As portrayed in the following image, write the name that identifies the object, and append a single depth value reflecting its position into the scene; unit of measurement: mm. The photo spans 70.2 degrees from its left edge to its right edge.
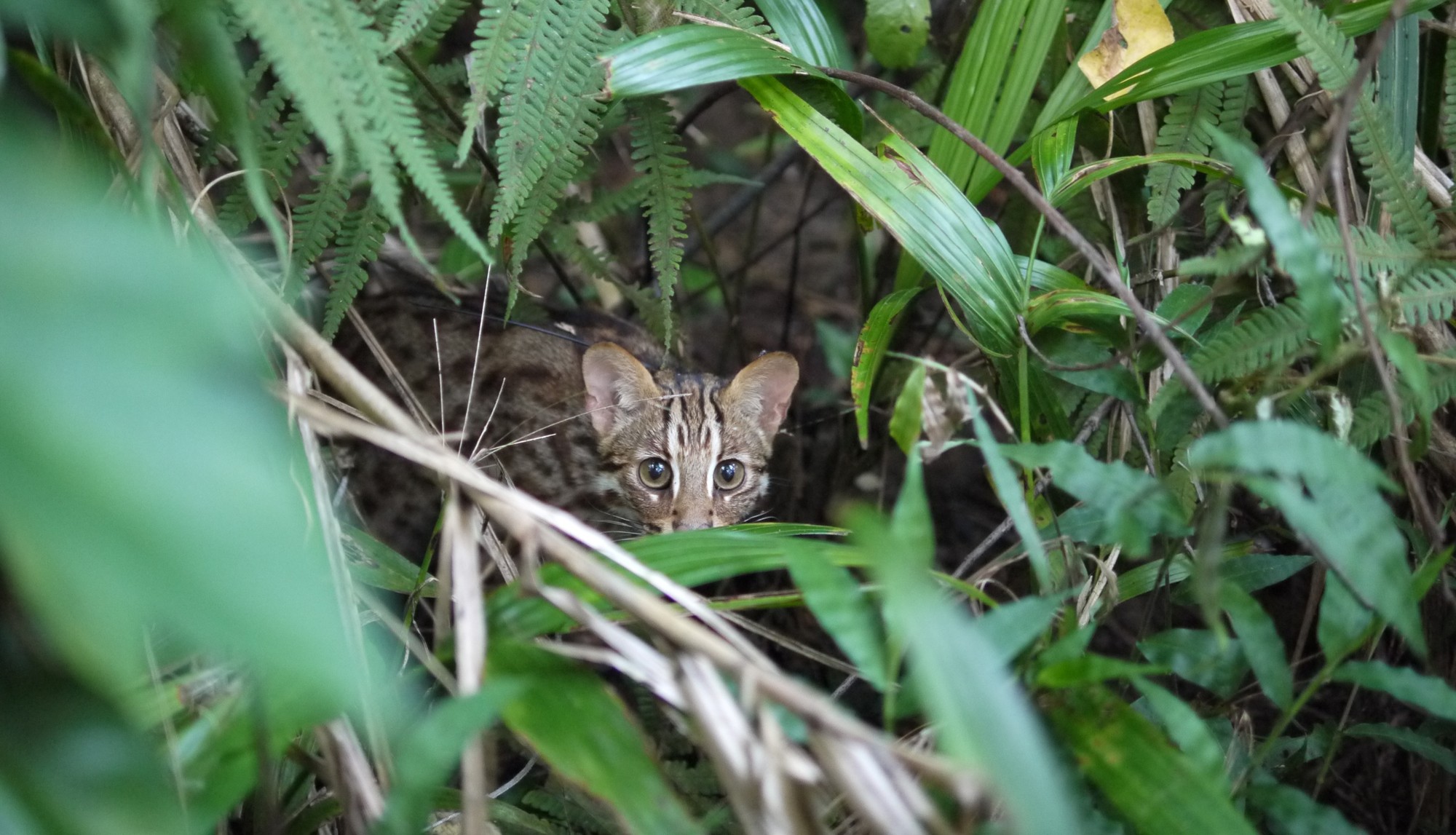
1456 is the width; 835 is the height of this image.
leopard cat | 3568
